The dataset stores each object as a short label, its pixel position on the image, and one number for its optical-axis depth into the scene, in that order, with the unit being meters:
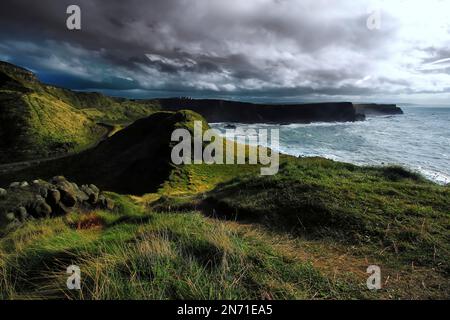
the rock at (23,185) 15.08
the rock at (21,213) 11.70
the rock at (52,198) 13.23
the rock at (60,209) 13.01
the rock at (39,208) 12.34
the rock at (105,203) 16.54
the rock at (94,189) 18.63
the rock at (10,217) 11.05
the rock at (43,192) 13.30
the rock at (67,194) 13.92
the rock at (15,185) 15.14
